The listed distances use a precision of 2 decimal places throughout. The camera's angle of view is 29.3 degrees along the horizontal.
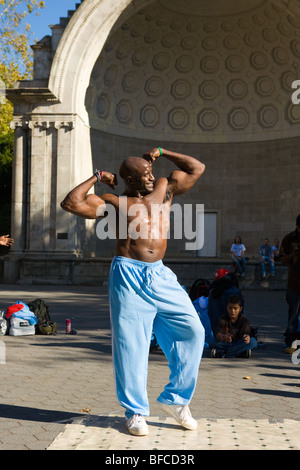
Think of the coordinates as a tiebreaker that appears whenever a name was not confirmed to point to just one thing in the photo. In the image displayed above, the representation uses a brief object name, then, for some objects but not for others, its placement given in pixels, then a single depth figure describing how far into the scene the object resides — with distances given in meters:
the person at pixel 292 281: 8.29
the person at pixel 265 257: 19.19
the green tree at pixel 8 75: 27.81
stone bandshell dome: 21.27
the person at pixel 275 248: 22.72
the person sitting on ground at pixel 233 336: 7.78
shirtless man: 4.37
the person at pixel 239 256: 19.48
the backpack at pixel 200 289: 9.36
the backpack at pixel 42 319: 9.66
